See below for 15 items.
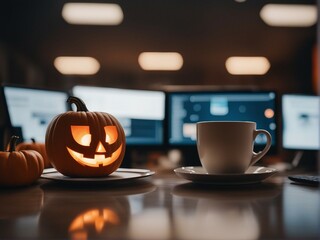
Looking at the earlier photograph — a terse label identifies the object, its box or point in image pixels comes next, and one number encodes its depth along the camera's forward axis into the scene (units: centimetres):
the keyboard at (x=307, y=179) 68
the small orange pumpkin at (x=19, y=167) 66
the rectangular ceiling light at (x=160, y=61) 209
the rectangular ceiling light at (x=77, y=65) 205
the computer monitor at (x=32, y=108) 126
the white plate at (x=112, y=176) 65
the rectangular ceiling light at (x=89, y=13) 208
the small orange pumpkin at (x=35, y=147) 90
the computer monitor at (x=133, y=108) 148
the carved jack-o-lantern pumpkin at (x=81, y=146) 71
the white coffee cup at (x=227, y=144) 66
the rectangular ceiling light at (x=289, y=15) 213
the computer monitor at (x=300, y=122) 155
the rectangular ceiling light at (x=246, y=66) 211
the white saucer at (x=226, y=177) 63
